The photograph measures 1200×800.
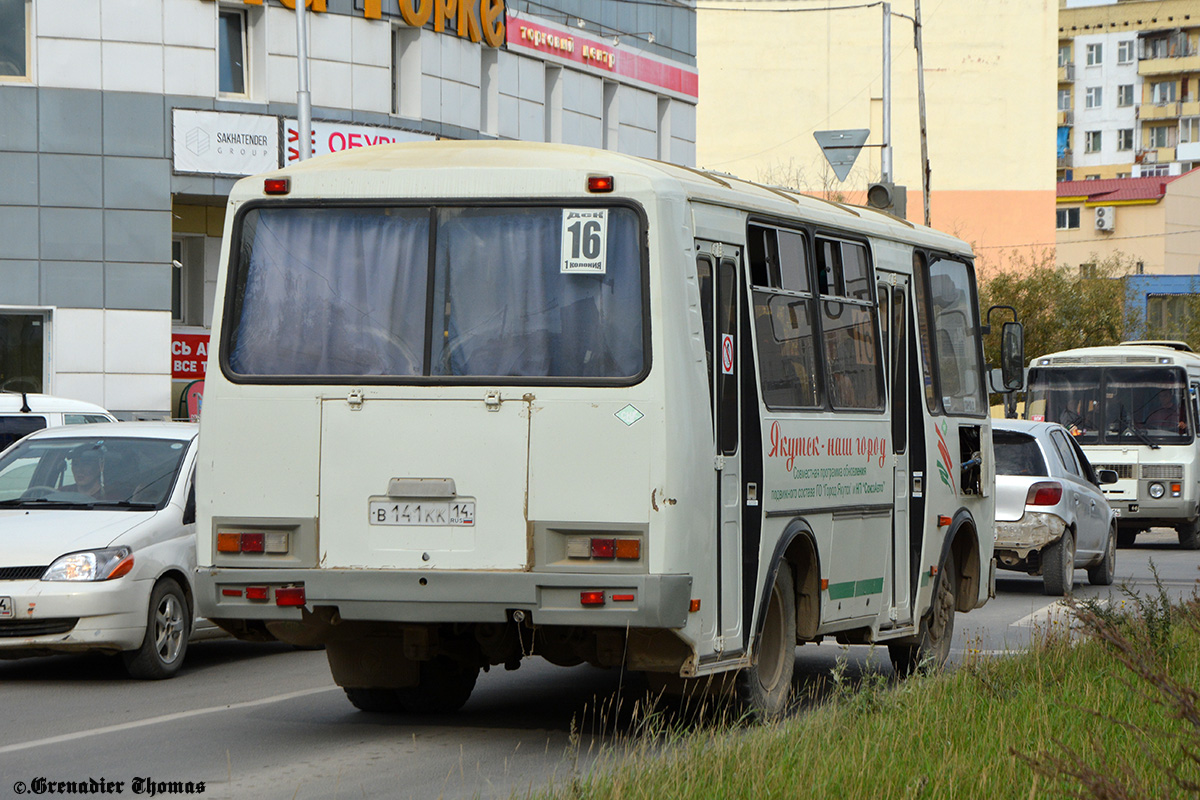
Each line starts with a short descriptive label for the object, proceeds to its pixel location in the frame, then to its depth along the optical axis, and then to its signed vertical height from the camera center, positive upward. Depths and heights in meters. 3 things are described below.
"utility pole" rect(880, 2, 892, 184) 38.12 +6.46
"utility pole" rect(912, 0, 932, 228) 37.53 +6.70
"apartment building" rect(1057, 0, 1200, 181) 109.38 +20.11
